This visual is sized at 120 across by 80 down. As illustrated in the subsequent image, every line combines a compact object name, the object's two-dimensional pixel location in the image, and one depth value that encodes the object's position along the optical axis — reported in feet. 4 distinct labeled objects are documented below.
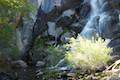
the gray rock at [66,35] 88.31
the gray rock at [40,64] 73.16
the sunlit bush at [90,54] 39.01
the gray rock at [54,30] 93.21
